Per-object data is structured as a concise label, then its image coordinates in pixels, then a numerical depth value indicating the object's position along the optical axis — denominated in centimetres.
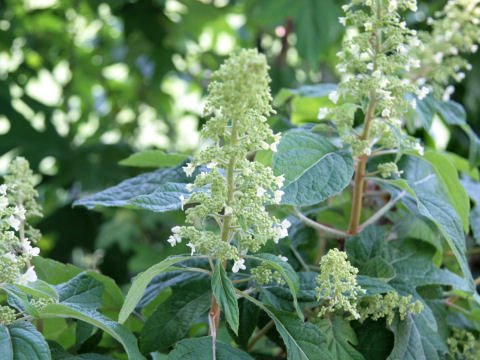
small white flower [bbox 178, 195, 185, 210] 109
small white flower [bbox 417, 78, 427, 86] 136
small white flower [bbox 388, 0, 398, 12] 116
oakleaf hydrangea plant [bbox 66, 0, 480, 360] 107
